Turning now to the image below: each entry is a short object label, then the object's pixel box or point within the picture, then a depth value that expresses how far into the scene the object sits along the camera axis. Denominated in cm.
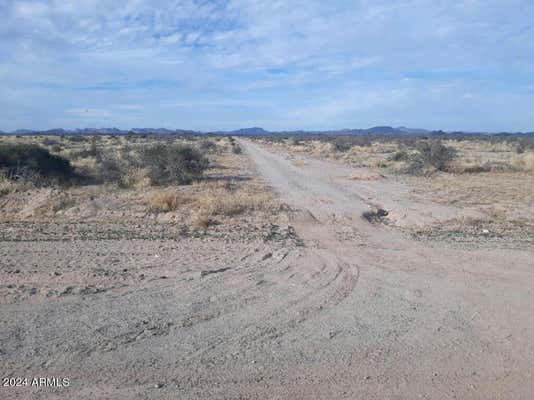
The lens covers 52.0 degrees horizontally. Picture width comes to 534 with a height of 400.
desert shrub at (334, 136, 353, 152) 7396
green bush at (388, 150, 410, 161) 4948
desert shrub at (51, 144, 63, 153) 5091
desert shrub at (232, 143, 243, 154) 6489
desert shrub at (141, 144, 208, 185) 2728
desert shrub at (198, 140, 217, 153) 6314
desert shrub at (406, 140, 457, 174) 3907
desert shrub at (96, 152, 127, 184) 2753
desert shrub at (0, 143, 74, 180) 2515
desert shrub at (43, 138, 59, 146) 6900
